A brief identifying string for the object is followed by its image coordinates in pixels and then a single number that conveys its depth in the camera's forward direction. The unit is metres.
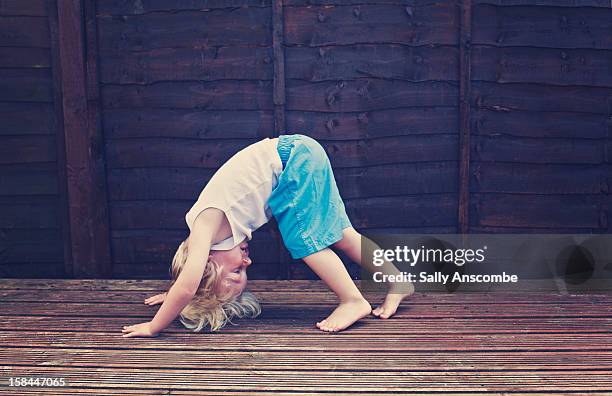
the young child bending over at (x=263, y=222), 3.11
